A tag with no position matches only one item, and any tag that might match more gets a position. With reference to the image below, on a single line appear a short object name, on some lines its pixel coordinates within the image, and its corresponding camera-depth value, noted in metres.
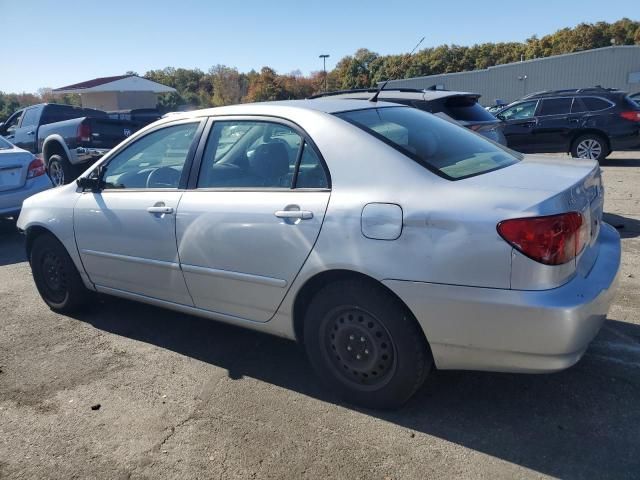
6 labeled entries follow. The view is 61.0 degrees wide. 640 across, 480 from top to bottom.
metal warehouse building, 39.97
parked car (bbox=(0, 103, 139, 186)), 10.98
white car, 7.70
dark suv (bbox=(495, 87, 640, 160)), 11.41
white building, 43.43
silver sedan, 2.51
